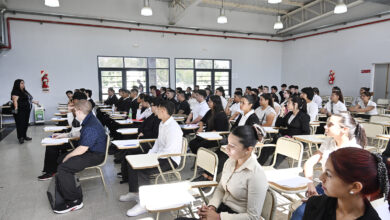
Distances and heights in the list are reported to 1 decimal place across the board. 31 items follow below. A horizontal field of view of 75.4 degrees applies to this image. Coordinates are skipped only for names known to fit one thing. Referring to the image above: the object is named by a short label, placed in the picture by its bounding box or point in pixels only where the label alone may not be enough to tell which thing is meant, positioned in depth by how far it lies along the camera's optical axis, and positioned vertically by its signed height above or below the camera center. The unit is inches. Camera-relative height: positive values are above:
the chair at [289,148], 110.7 -29.5
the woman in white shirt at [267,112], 185.7 -20.7
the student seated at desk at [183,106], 286.8 -25.8
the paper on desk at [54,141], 134.9 -31.3
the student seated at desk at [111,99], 335.3 -20.8
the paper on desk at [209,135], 150.3 -31.4
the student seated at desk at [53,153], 155.0 -44.1
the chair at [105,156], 128.6 -37.5
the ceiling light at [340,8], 248.4 +75.2
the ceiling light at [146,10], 265.6 +76.9
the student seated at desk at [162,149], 116.1 -32.2
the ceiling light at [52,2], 197.9 +63.7
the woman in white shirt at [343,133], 85.0 -16.6
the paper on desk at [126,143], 125.7 -30.9
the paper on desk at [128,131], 158.9 -30.5
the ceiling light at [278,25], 335.4 +78.0
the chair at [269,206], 66.2 -32.6
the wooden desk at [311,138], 138.1 -31.2
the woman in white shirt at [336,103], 228.3 -17.2
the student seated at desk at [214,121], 178.4 -26.3
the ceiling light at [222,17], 299.7 +78.7
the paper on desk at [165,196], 72.4 -34.5
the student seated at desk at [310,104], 214.1 -17.0
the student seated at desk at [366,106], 257.8 -22.6
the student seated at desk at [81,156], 116.0 -35.6
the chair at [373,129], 159.9 -28.9
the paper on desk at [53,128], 165.3 -30.0
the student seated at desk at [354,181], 40.6 -15.9
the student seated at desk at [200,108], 225.1 -21.9
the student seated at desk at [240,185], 66.3 -27.9
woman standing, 245.6 -23.6
